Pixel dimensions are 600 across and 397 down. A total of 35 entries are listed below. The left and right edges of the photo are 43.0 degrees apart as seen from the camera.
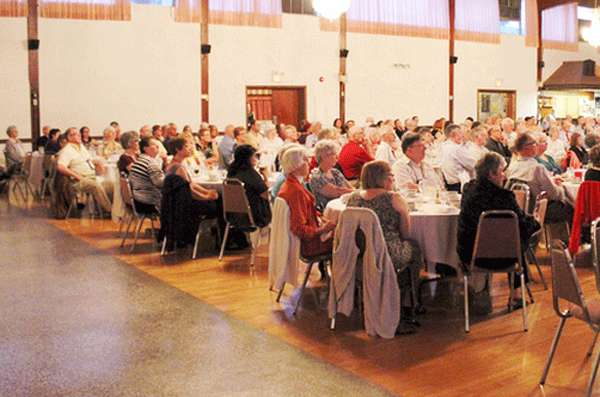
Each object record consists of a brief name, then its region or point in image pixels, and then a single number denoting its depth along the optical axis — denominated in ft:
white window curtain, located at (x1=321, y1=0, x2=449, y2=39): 57.47
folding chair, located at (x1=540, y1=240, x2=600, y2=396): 11.53
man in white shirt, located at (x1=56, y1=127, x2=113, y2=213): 32.78
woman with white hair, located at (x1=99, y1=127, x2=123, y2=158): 36.78
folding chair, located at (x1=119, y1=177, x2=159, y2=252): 25.52
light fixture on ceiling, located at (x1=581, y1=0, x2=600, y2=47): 46.43
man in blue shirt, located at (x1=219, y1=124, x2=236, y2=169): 34.17
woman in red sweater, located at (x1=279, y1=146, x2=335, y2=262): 17.42
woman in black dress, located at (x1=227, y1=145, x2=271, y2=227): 22.88
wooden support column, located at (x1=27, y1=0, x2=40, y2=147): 44.52
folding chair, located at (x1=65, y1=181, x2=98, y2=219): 33.65
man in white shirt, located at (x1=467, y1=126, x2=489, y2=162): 30.17
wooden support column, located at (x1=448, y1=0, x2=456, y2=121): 63.57
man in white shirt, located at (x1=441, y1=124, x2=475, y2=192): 29.89
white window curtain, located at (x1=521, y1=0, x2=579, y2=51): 69.97
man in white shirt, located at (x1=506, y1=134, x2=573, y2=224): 21.44
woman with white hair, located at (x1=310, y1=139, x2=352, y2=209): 20.54
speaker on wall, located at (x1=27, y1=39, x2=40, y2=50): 44.29
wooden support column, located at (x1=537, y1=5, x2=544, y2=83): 70.74
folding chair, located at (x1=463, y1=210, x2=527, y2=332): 15.78
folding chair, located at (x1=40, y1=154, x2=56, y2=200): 35.40
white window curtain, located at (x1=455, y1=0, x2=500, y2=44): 64.39
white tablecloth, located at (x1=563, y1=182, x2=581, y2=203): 23.65
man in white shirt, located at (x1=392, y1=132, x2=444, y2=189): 21.43
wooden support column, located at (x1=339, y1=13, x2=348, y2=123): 56.49
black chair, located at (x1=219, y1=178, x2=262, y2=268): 22.40
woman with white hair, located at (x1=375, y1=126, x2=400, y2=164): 30.55
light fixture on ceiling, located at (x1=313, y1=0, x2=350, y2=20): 36.94
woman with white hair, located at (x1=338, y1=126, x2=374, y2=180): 27.04
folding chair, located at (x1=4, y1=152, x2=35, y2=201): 39.47
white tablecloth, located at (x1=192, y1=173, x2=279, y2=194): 25.96
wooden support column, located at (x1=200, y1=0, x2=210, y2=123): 50.11
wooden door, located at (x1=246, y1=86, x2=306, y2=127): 53.36
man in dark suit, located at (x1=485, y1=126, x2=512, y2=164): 34.37
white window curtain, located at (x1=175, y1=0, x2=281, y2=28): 49.49
